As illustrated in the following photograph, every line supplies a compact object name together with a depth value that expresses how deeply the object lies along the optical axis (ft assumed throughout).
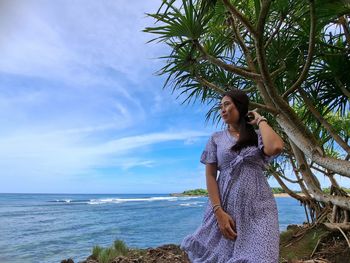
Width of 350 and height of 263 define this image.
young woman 5.92
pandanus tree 10.68
